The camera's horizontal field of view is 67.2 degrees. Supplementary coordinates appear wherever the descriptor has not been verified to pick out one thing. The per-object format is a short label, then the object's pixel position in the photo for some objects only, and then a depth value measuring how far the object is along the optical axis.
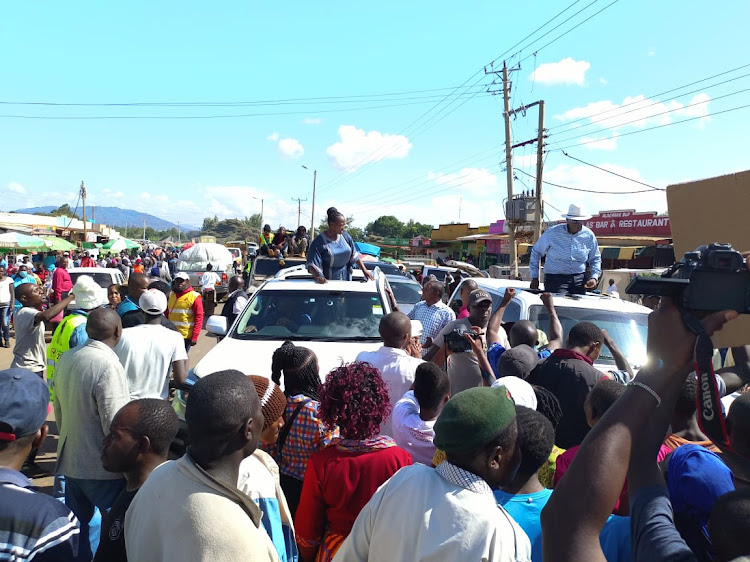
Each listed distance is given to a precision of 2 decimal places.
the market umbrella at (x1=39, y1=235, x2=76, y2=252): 23.67
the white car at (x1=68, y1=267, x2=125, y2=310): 13.65
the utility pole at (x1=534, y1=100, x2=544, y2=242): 21.77
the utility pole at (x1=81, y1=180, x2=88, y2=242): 55.52
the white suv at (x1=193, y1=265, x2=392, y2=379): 5.30
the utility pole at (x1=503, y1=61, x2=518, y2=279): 23.44
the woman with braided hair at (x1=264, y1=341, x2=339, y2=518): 2.87
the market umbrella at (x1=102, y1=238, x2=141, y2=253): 30.75
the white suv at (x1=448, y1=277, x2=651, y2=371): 5.36
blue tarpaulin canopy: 18.12
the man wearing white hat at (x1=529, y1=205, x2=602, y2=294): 6.45
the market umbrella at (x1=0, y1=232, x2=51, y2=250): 21.62
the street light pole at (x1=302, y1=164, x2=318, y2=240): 53.44
